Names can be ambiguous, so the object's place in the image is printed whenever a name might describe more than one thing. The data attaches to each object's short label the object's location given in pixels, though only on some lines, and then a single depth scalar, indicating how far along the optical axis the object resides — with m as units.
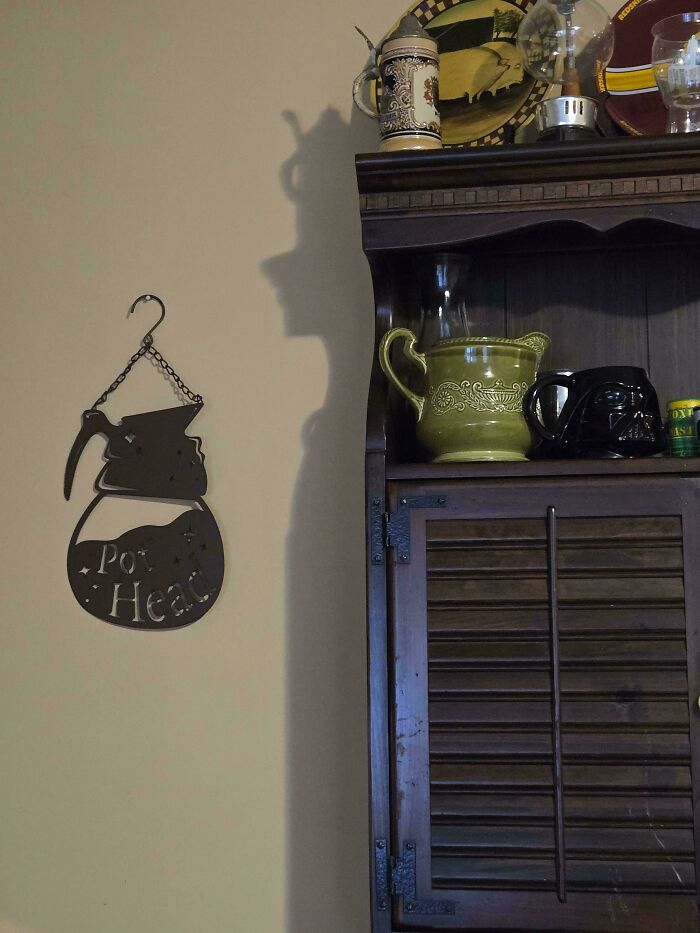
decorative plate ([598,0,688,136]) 1.57
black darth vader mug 1.46
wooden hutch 1.36
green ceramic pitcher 1.48
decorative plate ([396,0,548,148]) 1.66
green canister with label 1.48
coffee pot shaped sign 1.78
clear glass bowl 1.46
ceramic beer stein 1.51
